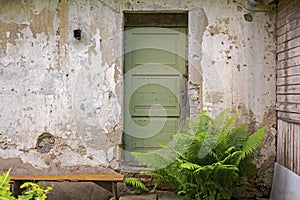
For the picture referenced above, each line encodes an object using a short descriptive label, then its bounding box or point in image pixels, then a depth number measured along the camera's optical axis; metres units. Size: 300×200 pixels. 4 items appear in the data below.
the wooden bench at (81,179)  4.29
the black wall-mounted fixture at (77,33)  4.49
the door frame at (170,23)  4.68
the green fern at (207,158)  3.92
